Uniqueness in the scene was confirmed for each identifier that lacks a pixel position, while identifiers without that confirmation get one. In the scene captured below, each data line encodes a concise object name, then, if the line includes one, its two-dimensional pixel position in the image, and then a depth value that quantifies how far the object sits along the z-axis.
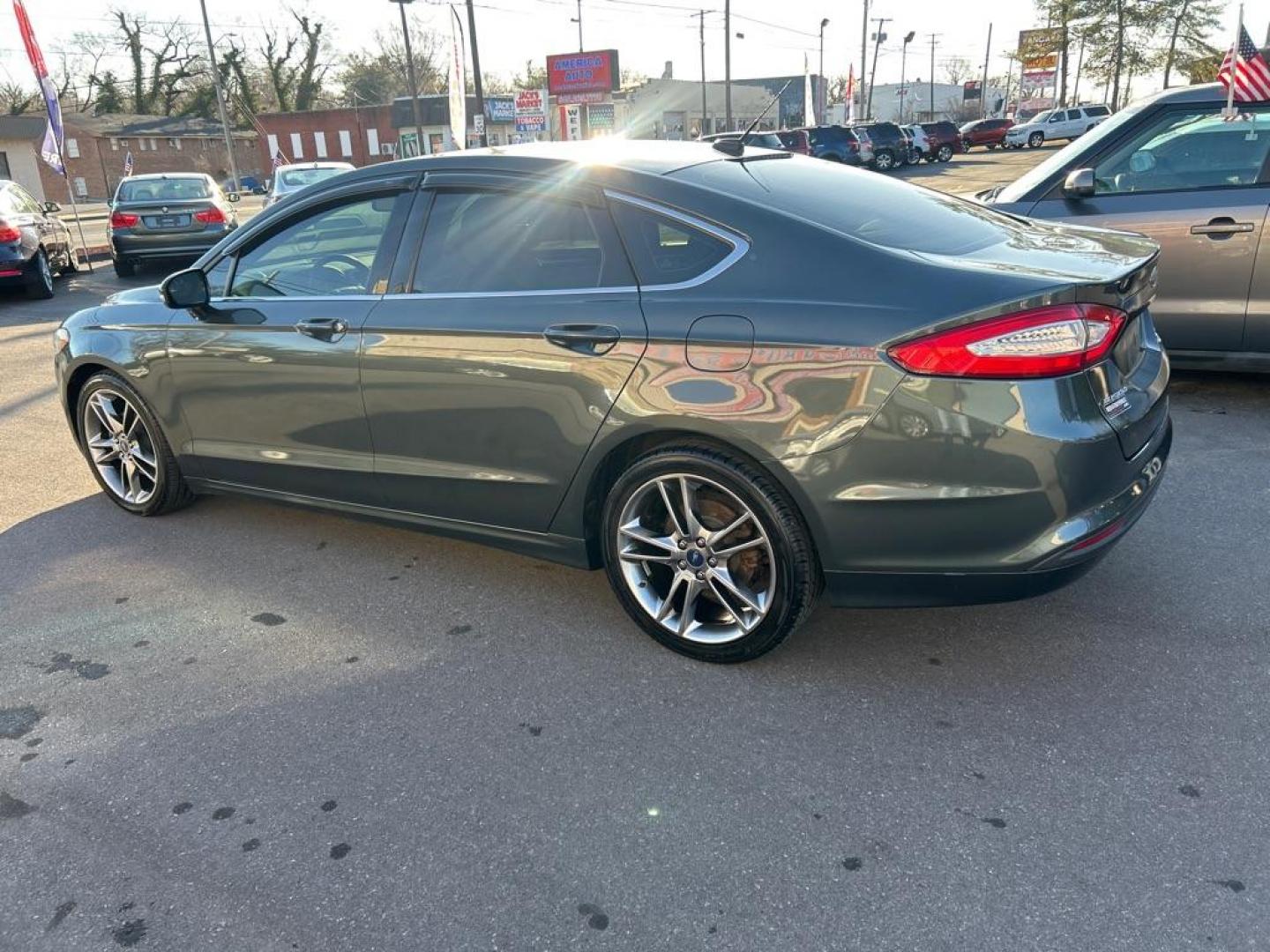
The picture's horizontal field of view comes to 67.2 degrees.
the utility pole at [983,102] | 83.19
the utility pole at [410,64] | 35.52
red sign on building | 50.81
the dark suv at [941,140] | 42.19
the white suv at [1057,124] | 47.20
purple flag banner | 15.65
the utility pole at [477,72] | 27.95
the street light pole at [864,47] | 53.01
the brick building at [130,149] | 60.81
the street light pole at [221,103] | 34.53
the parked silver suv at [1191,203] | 5.15
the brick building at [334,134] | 64.44
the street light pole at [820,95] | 57.81
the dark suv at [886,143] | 37.69
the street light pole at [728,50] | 40.88
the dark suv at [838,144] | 33.00
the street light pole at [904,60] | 72.62
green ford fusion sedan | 2.57
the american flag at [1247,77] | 5.30
